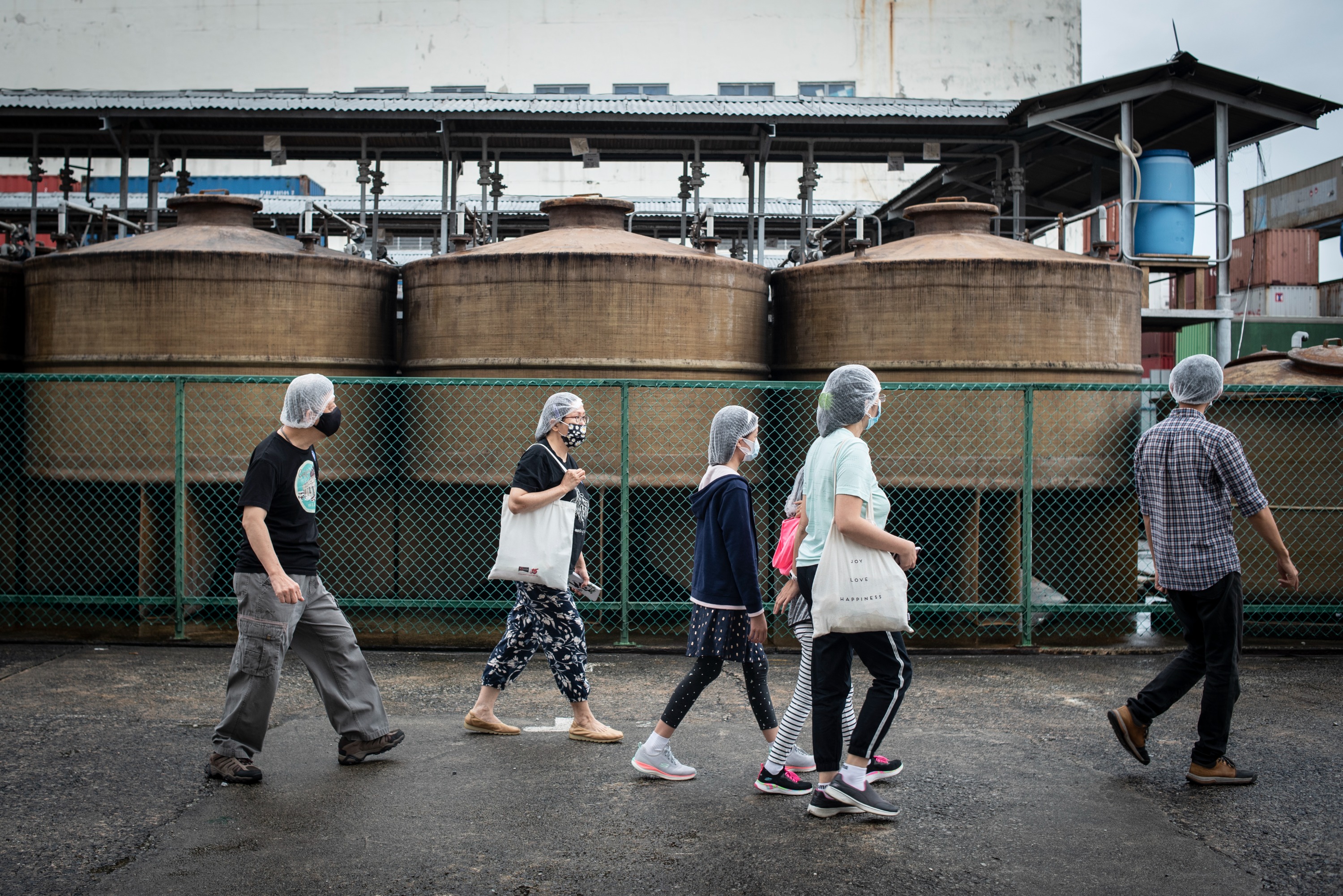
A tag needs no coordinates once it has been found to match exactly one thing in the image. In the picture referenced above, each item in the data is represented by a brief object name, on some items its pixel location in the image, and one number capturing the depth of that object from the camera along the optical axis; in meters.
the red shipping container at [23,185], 28.12
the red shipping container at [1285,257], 23.03
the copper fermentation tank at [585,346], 7.88
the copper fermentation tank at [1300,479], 7.72
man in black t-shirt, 4.54
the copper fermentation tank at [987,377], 7.90
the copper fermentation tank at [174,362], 7.94
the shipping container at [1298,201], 26.59
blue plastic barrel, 10.41
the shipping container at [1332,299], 22.69
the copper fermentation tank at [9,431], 8.34
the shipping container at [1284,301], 22.45
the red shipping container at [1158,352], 26.03
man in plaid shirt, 4.59
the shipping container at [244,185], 25.33
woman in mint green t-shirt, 4.11
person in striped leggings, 4.47
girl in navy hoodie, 4.48
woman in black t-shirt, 5.19
